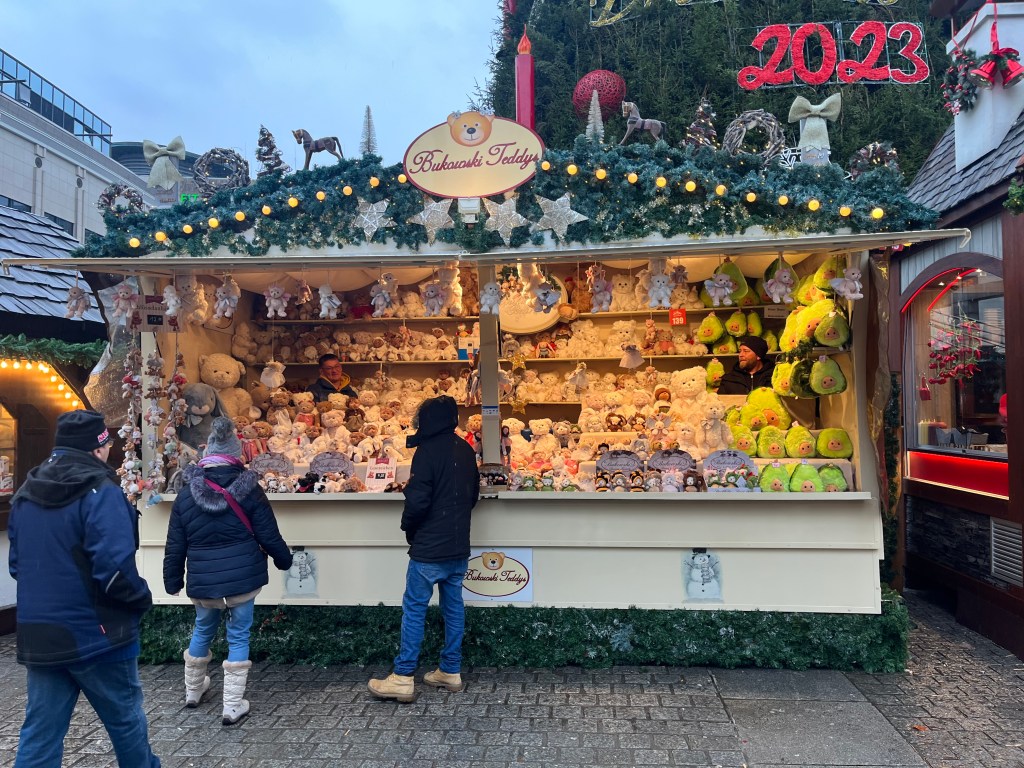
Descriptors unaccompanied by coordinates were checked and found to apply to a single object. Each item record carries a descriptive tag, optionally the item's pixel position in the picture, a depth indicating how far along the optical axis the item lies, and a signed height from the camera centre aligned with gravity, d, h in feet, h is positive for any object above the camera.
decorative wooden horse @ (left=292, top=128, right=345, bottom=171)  17.95 +6.74
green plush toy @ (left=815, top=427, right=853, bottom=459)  17.47 -0.88
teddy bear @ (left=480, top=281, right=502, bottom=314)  16.22 +2.54
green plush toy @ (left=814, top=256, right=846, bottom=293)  17.25 +3.40
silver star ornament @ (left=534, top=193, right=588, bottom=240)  16.28 +4.45
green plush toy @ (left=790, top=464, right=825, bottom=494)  16.29 -1.66
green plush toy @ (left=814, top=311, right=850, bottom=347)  16.92 +1.87
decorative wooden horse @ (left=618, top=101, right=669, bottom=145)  16.84 +6.79
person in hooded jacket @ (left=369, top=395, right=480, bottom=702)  14.33 -2.55
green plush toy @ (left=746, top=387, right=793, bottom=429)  20.31 +0.06
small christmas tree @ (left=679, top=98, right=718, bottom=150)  16.61 +6.60
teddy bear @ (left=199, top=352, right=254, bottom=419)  20.67 +0.91
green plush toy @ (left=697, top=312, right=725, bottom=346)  22.30 +2.51
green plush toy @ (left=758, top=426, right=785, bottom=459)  18.66 -0.92
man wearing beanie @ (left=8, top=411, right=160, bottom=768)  9.34 -2.50
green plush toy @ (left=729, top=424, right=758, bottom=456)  19.38 -0.87
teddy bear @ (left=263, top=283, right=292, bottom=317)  17.49 +2.74
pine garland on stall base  15.89 -5.21
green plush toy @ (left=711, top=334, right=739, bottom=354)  22.57 +1.98
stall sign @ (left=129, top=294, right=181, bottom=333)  17.42 +2.33
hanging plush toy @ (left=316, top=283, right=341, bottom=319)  16.94 +2.62
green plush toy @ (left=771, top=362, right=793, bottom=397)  19.85 +0.86
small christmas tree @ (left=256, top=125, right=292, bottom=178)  17.63 +6.40
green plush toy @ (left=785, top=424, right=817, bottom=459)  18.11 -0.88
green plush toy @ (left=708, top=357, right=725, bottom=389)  22.43 +1.20
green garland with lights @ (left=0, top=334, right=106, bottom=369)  19.71 +1.72
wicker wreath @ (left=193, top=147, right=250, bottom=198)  18.04 +6.18
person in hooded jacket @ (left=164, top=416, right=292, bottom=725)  13.33 -2.60
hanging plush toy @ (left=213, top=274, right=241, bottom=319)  17.21 +2.76
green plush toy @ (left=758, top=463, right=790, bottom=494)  16.47 -1.65
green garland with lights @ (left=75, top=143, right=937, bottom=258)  15.72 +4.66
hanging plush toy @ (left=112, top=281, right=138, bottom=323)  16.92 +2.58
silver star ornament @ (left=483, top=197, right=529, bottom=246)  16.47 +4.38
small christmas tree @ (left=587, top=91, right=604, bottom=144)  16.76 +7.06
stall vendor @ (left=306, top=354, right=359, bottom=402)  23.76 +0.97
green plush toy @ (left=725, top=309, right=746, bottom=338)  22.29 +2.66
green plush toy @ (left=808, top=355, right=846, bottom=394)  17.65 +0.77
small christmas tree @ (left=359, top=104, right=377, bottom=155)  22.20 +8.59
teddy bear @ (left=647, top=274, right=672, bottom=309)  16.16 +2.69
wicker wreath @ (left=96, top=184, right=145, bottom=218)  17.24 +5.14
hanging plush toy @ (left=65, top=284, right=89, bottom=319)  16.44 +2.53
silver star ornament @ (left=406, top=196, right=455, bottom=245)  16.48 +4.47
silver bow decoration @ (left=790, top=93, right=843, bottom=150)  16.98 +7.03
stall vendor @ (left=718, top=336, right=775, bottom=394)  22.24 +1.23
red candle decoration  27.84 +12.85
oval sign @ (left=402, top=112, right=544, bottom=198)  15.99 +5.69
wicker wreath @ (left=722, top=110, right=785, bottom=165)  16.74 +6.62
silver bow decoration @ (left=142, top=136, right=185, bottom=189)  19.11 +6.78
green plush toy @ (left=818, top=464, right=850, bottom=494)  16.40 -1.65
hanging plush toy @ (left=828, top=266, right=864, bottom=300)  15.52 +2.72
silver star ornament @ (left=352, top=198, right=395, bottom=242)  16.72 +4.49
